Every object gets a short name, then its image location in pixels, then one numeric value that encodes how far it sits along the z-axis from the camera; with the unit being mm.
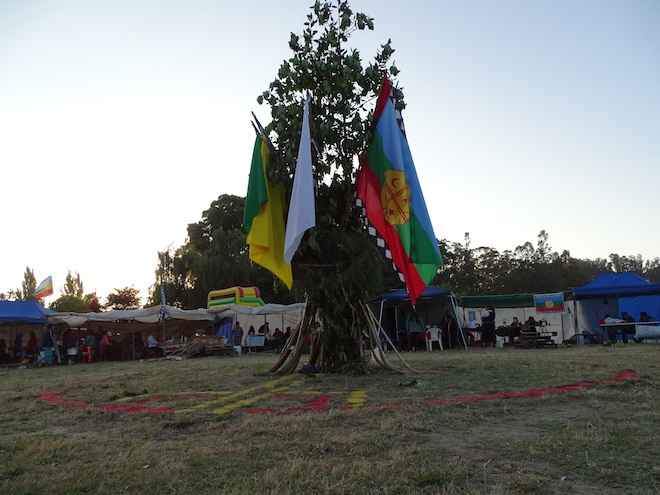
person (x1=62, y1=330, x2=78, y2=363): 21861
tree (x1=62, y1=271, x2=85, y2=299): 59256
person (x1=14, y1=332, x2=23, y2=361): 22186
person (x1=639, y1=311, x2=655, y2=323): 21808
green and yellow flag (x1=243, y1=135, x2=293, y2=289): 10000
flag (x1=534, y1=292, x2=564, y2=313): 22438
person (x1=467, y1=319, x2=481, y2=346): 24188
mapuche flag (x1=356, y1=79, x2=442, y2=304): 9406
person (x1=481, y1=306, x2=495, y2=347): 23859
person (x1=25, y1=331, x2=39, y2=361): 22234
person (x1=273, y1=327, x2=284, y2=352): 24922
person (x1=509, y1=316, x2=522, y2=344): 22344
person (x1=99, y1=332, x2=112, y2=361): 23531
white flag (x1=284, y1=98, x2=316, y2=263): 8766
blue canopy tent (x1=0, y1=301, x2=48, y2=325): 20219
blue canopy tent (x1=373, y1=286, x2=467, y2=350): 21500
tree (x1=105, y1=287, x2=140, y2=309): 50969
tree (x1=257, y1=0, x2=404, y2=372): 10281
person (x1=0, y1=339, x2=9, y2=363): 21834
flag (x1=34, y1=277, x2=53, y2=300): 28922
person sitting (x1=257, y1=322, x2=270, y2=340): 26578
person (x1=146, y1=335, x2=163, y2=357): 24156
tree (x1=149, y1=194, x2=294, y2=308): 39656
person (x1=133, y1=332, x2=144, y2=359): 23922
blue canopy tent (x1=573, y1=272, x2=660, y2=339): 21969
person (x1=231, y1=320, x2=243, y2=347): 24283
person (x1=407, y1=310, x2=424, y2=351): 22344
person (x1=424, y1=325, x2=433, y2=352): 21609
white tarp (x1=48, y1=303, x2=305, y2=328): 21802
